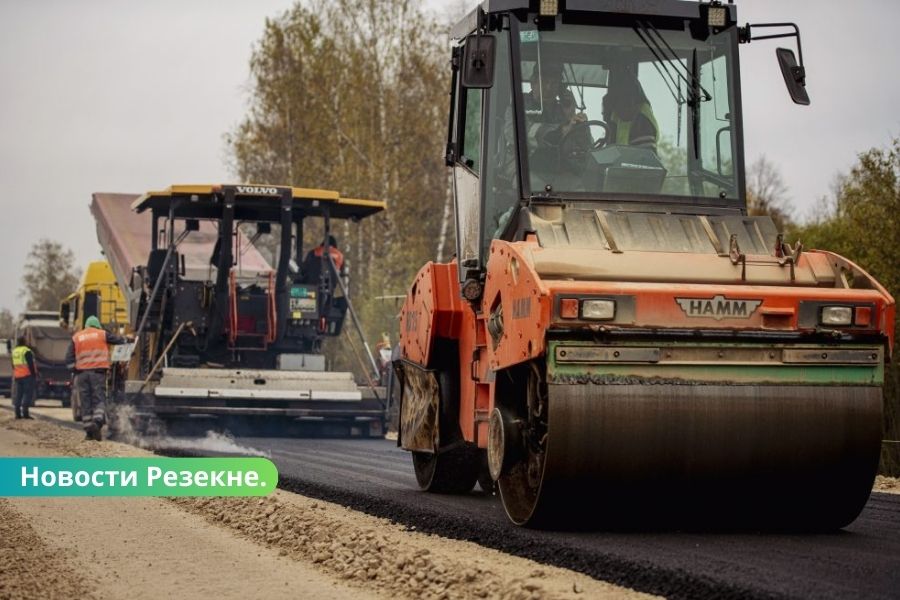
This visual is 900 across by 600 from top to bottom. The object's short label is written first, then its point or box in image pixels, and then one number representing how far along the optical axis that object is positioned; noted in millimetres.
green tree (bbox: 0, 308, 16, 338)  84438
